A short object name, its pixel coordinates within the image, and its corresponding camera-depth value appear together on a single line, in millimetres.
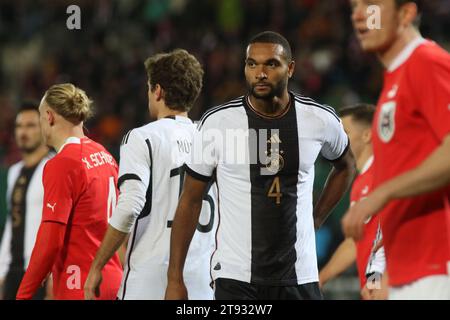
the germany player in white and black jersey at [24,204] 15242
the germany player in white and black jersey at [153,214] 10820
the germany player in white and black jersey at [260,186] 9969
